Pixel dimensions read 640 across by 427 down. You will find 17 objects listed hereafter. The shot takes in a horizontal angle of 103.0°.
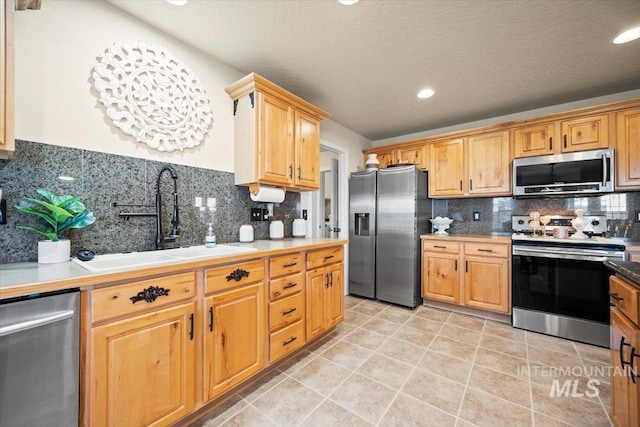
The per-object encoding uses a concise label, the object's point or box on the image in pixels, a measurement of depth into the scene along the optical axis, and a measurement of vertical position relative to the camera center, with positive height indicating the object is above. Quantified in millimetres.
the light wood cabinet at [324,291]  2127 -672
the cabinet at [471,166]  2998 +624
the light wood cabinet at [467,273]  2748 -666
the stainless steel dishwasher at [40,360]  855 -517
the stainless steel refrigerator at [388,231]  3168 -203
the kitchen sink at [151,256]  1276 -241
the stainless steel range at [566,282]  2232 -634
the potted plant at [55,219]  1236 -16
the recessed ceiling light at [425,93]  2655 +1304
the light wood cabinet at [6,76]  1054 +586
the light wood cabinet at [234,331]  1425 -699
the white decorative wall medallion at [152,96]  1582 +820
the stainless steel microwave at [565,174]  2447 +430
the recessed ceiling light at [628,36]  1766 +1283
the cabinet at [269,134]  2082 +717
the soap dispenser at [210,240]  1898 -180
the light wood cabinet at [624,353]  1010 -598
